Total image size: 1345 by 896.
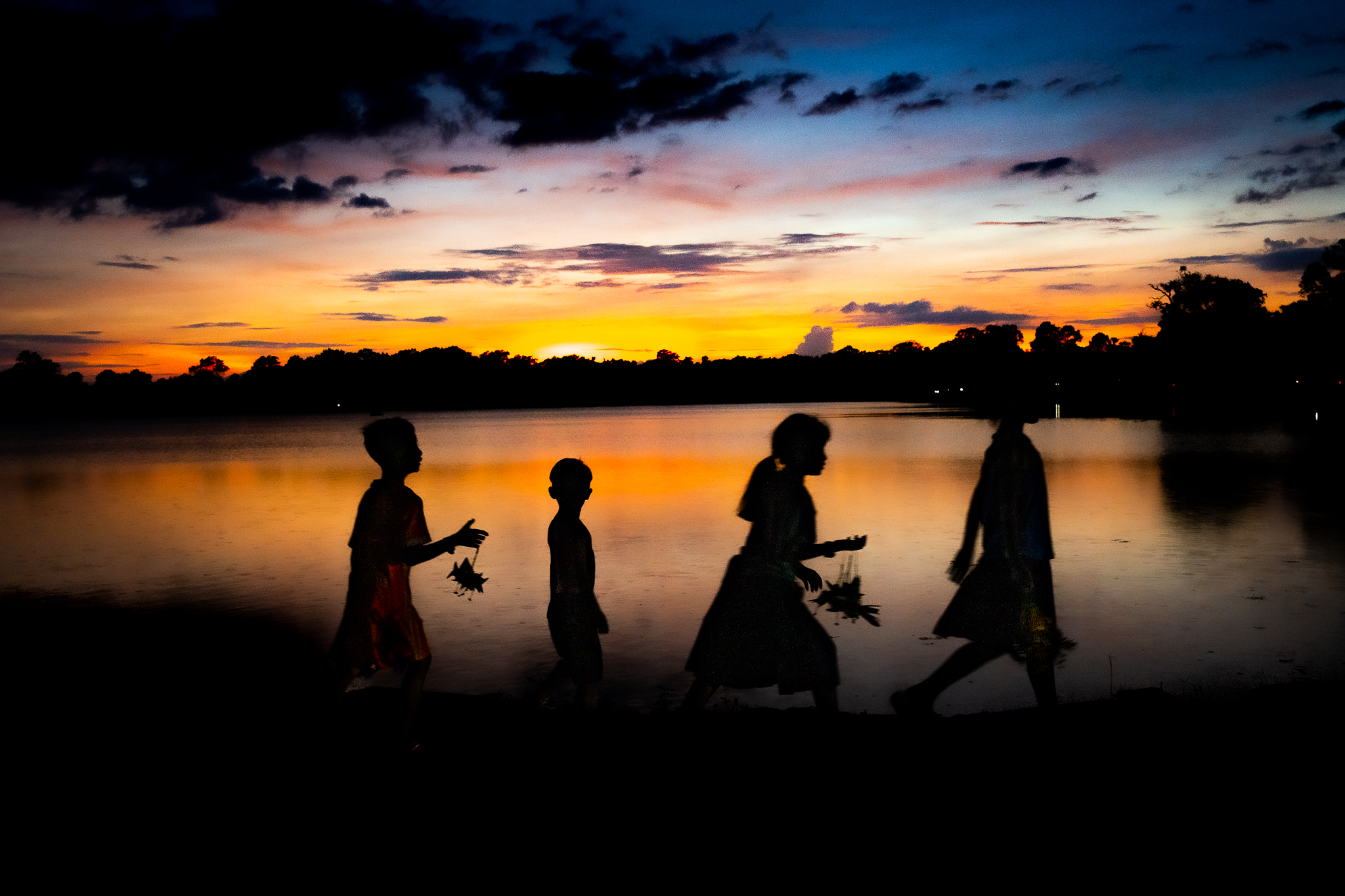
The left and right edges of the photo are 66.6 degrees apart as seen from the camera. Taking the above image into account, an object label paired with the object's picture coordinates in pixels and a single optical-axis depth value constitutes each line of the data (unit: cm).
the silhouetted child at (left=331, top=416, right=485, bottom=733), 511
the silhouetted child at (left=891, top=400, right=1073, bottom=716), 561
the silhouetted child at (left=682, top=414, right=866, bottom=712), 528
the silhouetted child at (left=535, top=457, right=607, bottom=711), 542
